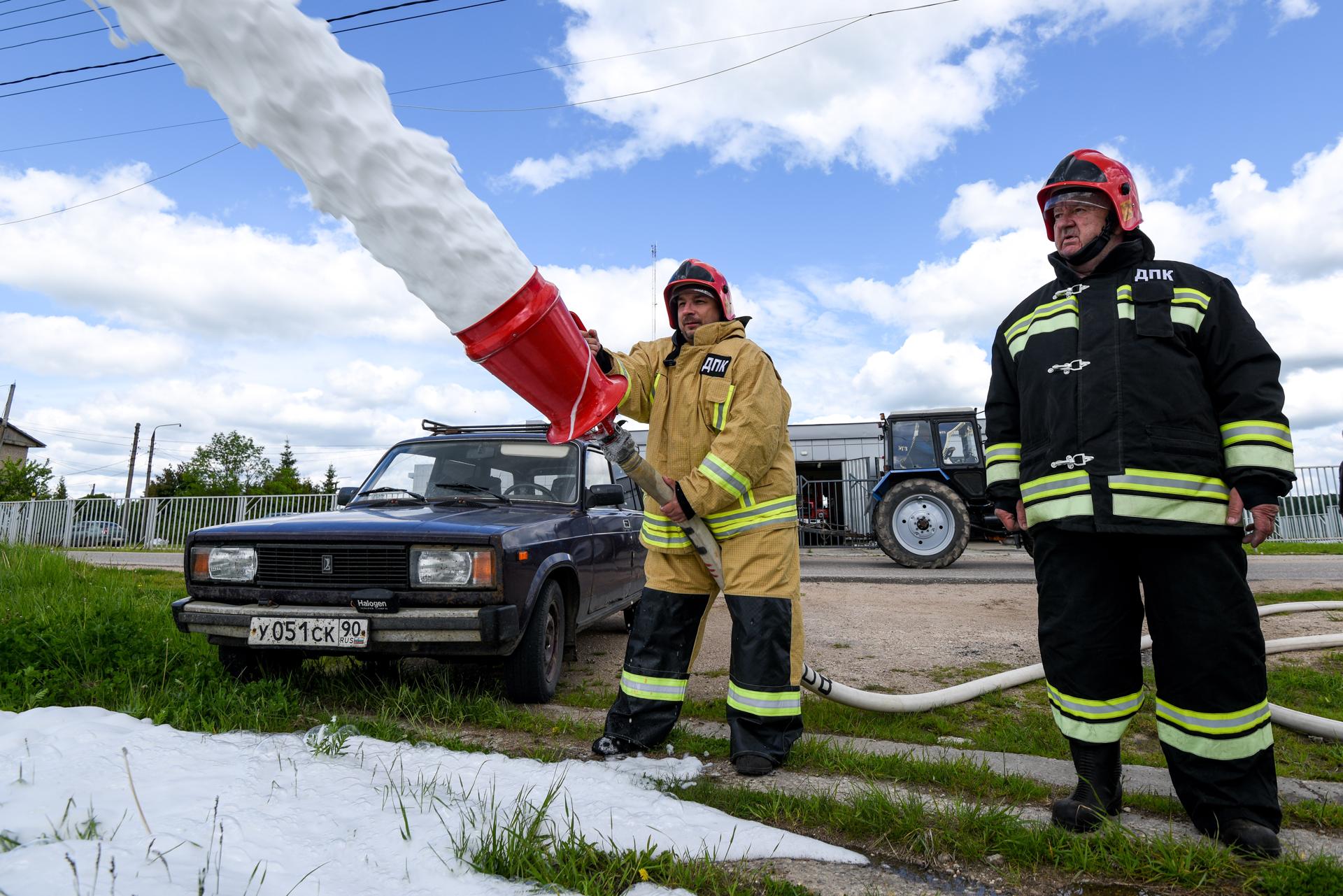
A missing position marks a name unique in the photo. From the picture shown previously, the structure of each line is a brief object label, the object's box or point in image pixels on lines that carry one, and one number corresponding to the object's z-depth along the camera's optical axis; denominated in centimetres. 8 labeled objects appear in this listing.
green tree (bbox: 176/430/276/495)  4859
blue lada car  344
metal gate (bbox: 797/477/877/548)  1727
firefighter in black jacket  222
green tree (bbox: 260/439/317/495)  4706
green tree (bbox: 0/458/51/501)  3319
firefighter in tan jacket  295
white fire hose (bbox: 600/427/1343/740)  270
